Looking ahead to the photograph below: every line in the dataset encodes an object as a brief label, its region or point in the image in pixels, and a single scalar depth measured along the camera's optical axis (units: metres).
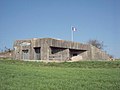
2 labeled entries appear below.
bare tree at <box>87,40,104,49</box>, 95.16
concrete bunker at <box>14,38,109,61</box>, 47.91
